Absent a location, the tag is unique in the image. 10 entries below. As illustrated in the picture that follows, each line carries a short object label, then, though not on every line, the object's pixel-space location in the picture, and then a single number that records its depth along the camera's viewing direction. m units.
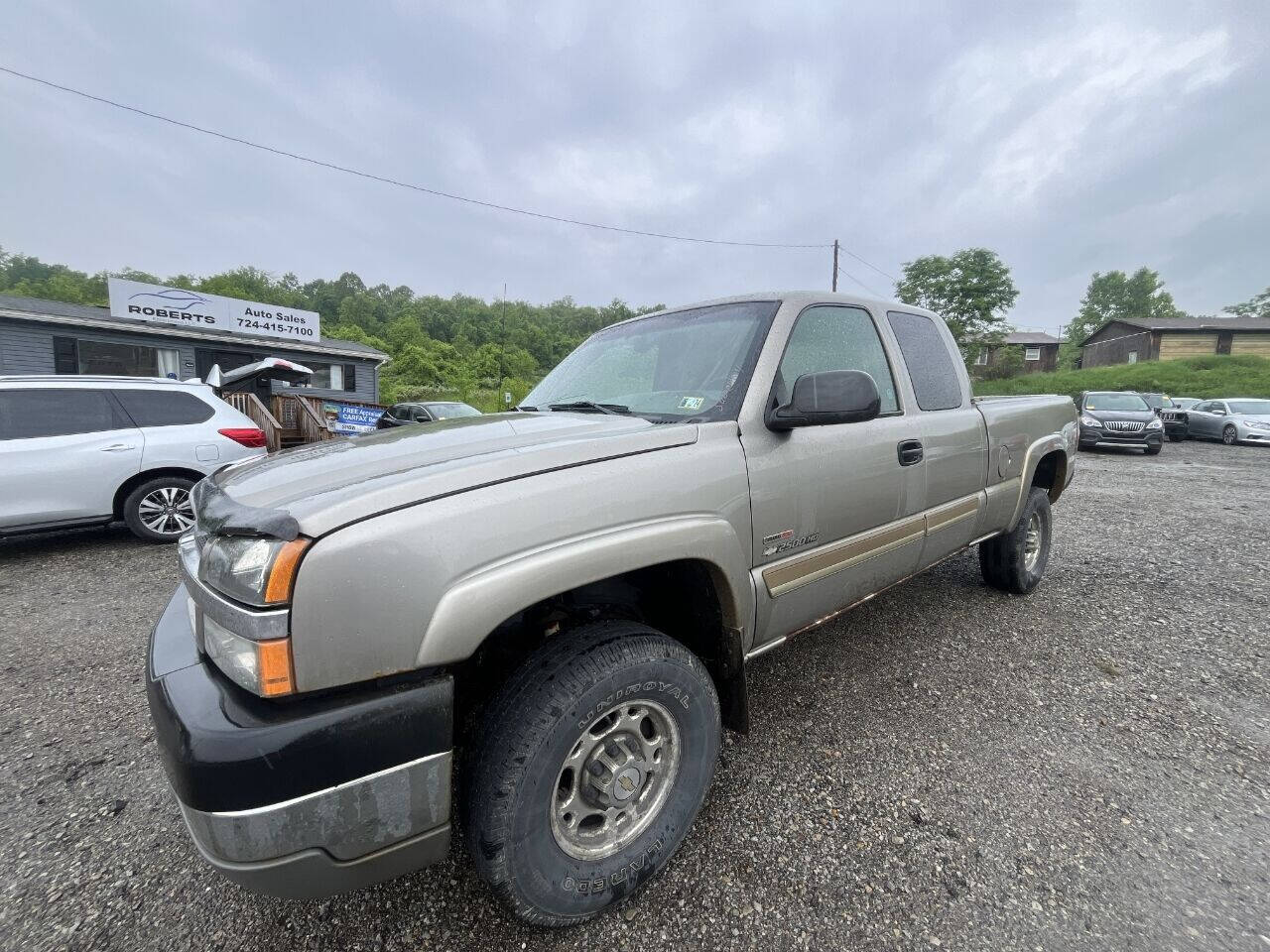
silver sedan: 15.74
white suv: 4.74
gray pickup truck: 1.14
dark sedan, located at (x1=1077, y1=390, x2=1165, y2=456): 13.24
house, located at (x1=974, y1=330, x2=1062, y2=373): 53.86
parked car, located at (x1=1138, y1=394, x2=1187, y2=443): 17.59
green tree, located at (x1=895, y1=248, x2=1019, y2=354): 42.31
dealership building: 14.04
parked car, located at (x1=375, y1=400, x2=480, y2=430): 13.01
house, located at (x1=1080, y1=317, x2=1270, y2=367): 37.56
